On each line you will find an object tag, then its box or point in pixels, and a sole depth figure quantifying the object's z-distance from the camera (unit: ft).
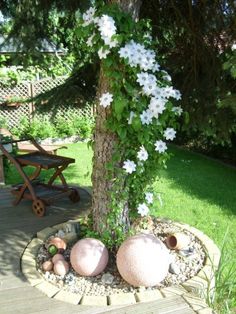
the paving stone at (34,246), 10.84
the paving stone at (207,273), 9.48
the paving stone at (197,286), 9.06
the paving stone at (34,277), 9.39
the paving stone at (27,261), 10.18
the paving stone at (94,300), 8.64
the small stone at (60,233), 11.34
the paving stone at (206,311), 8.34
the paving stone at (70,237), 11.11
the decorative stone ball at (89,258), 9.55
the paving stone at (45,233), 11.58
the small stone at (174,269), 9.87
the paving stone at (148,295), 8.75
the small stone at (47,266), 9.88
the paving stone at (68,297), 8.74
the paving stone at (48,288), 8.98
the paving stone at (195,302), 8.52
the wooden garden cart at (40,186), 13.99
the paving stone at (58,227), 11.99
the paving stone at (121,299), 8.65
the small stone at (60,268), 9.71
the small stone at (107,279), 9.55
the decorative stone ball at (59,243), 10.52
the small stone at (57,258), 9.99
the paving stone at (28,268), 9.87
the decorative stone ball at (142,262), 9.05
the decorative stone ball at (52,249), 10.37
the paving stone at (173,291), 8.98
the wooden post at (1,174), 18.97
